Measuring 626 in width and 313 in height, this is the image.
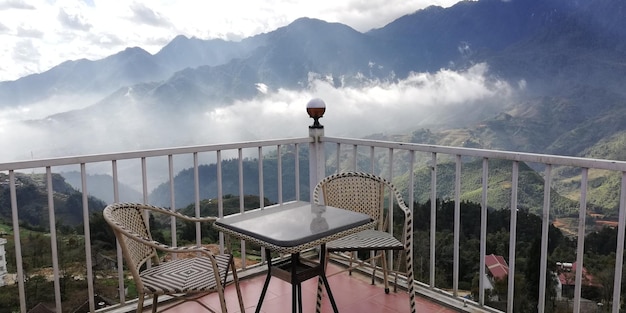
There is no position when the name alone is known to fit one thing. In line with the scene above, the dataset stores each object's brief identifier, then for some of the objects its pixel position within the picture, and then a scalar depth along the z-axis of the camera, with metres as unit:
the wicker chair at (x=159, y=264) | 2.20
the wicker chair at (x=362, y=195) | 3.32
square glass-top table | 2.03
